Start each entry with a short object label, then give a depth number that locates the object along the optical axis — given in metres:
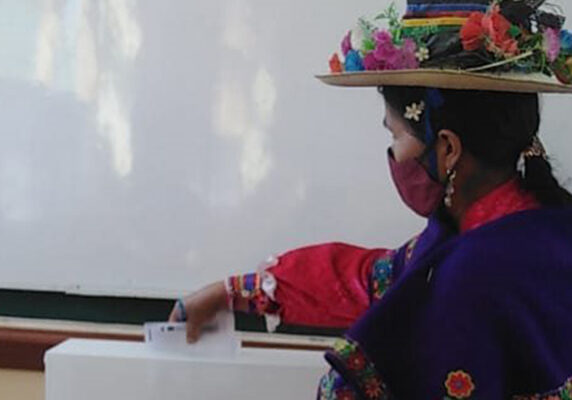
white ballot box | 3.89
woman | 3.43
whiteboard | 4.00
